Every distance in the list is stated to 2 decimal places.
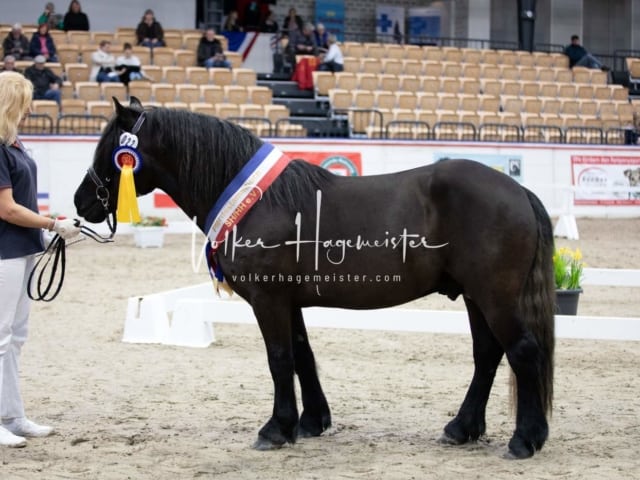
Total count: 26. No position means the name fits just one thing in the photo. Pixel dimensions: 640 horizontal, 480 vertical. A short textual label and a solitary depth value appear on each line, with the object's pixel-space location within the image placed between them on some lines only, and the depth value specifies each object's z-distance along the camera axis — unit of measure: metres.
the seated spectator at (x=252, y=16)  26.94
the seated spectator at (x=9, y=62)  16.92
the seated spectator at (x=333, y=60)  21.84
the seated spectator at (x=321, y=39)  23.15
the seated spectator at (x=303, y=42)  22.77
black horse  4.89
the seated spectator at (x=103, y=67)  18.95
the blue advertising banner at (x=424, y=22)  30.19
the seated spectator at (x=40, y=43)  18.98
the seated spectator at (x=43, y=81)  17.86
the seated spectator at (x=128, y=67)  19.06
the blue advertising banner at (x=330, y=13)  29.44
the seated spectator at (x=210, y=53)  20.91
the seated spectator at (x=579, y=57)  26.00
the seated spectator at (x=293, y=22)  22.99
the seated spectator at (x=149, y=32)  20.92
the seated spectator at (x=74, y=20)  21.06
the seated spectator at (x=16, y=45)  18.73
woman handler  4.95
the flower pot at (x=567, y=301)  8.17
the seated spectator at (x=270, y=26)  25.31
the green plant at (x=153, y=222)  14.60
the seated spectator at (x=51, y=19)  20.64
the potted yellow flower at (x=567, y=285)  8.18
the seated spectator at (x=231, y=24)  24.84
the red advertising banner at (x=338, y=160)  17.17
